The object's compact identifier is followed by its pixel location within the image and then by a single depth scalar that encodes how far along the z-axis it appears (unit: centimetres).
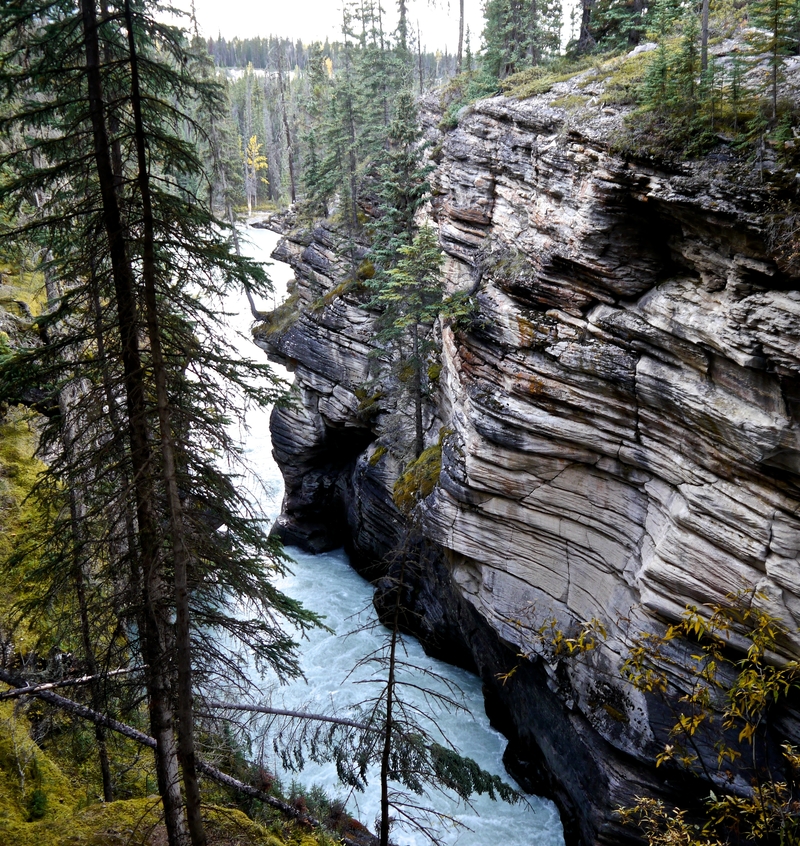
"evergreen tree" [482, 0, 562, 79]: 2291
